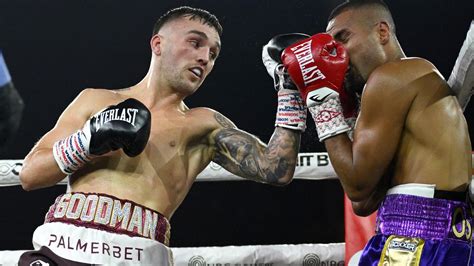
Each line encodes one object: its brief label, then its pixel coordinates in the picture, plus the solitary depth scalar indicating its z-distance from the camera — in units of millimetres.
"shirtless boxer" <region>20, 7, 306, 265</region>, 3673
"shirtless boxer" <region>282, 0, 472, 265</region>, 3536
